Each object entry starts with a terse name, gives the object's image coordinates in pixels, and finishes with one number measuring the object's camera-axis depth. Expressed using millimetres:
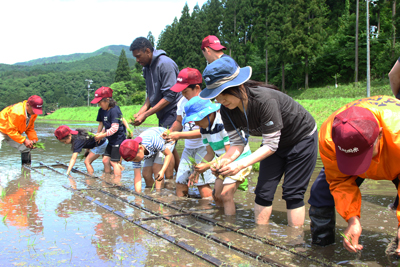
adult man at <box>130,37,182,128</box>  6445
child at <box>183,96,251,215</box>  4352
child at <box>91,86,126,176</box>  7441
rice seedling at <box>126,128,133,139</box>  7308
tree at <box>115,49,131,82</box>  83338
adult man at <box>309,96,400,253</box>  2086
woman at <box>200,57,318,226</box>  3201
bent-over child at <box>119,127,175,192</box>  5320
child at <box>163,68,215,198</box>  5238
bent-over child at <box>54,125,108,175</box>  7641
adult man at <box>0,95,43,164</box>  8477
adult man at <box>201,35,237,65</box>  5426
